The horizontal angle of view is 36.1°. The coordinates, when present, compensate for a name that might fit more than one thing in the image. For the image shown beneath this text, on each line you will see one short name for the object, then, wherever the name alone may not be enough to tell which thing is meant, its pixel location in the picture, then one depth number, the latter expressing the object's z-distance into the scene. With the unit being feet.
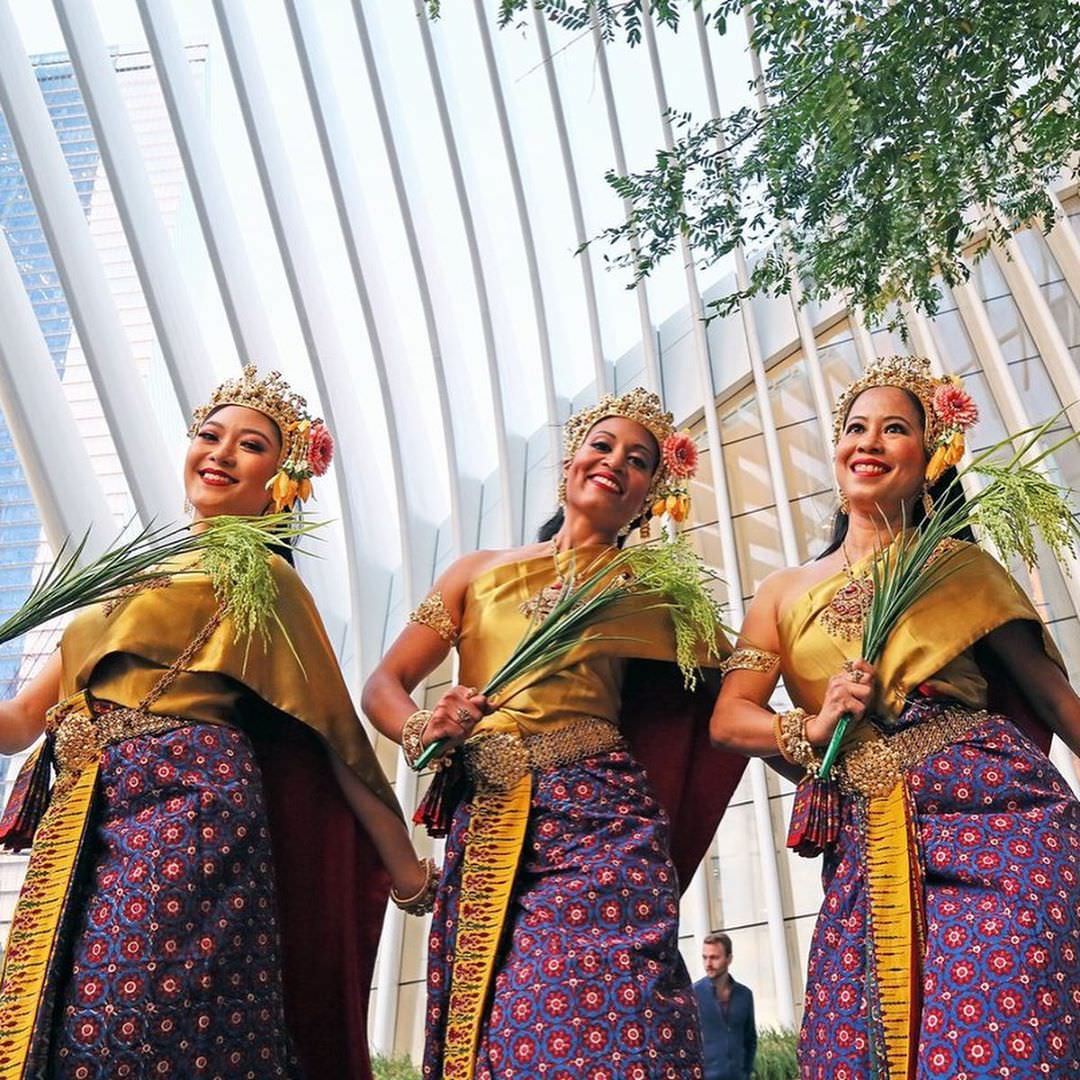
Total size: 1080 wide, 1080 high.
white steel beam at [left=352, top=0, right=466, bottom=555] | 34.71
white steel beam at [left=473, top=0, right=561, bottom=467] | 37.47
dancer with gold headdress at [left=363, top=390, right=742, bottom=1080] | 10.47
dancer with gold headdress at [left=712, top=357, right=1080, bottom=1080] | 10.14
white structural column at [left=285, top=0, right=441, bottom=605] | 33.37
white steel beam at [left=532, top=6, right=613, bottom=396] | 39.12
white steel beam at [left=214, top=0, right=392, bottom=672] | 32.17
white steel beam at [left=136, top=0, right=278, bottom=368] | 30.25
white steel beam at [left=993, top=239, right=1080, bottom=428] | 39.47
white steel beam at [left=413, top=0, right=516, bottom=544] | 36.11
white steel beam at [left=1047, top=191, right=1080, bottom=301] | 40.57
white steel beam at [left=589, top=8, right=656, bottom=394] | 39.99
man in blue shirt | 21.83
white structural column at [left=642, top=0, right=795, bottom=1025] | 35.27
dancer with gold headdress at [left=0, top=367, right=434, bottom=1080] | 10.14
